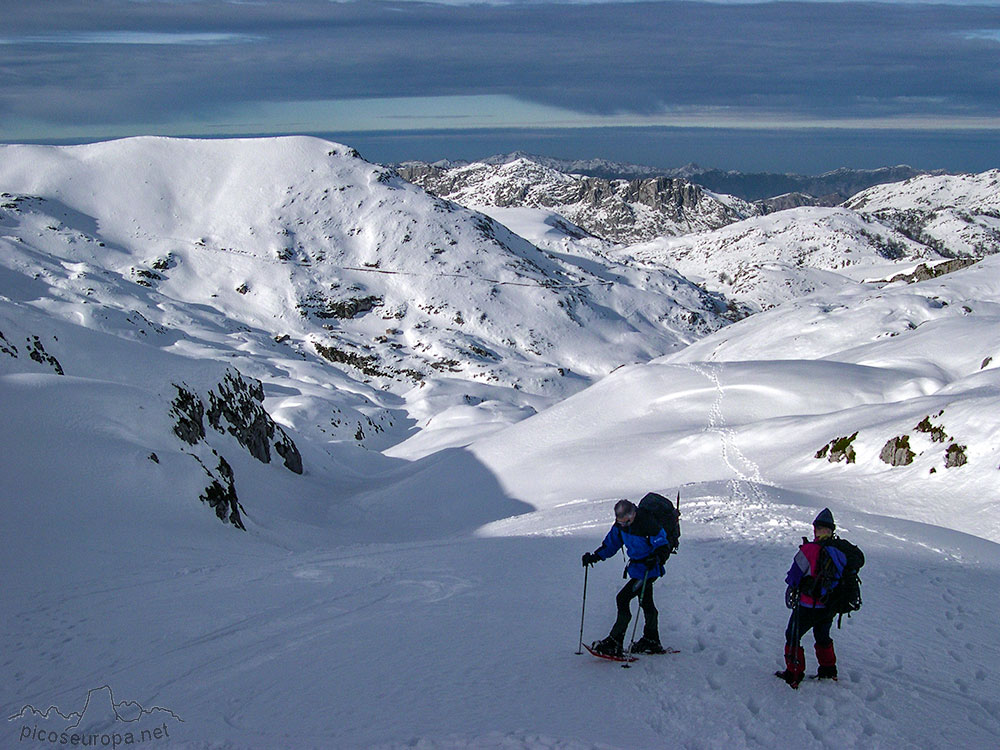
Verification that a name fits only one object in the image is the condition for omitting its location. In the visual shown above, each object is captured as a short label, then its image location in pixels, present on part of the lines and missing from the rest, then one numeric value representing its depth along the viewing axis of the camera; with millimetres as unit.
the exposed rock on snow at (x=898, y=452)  22391
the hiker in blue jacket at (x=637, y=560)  8258
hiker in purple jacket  7668
